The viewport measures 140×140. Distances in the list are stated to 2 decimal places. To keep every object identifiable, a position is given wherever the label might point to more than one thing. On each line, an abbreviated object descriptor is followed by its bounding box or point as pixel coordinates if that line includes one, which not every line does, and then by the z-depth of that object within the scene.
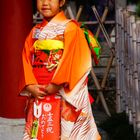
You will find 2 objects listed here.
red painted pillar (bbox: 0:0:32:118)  6.35
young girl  4.41
